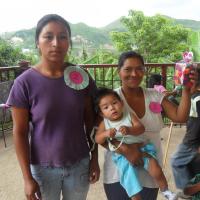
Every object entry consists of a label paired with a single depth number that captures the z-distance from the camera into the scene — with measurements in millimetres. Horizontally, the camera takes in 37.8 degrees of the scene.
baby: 1284
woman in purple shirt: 1195
